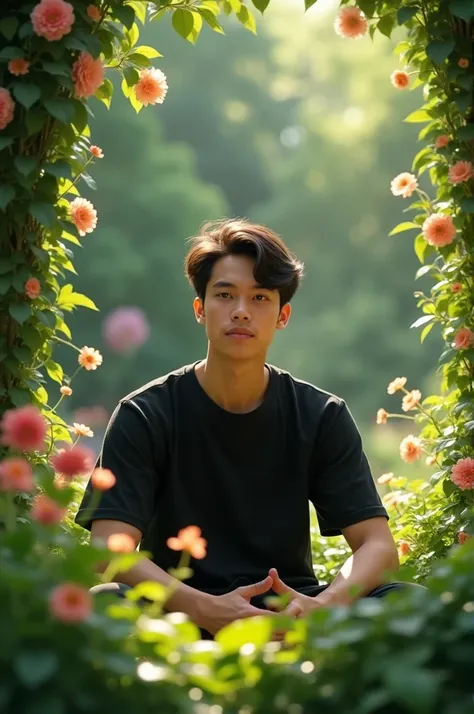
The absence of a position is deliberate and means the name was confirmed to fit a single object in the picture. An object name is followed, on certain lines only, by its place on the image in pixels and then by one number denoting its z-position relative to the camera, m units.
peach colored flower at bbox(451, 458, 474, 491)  3.06
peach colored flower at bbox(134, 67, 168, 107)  3.07
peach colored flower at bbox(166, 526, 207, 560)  1.48
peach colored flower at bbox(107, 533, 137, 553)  1.41
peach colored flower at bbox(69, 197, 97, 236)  3.01
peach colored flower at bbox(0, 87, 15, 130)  2.63
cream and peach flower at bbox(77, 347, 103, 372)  3.35
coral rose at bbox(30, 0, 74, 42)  2.58
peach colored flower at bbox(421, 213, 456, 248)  3.17
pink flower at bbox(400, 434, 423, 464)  3.47
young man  2.74
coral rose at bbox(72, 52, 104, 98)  2.70
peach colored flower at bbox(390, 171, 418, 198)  3.40
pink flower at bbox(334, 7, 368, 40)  3.10
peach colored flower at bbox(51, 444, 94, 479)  1.39
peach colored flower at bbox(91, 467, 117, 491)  1.44
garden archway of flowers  2.70
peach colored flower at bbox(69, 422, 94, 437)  3.29
